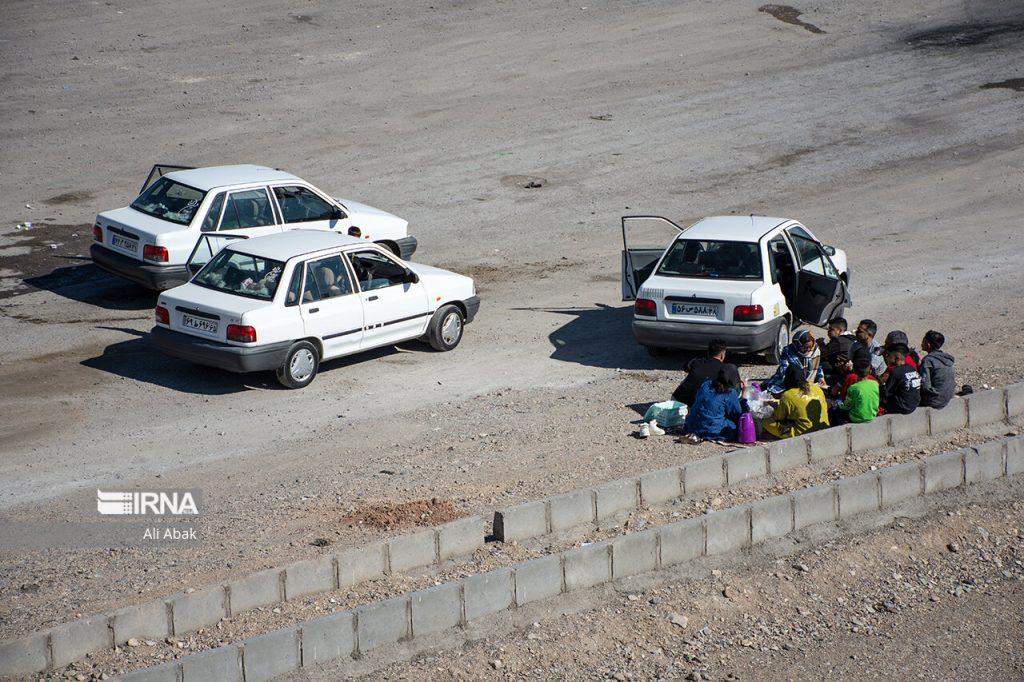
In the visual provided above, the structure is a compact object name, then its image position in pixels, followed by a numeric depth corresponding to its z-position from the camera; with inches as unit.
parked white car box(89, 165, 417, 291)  1231.5
